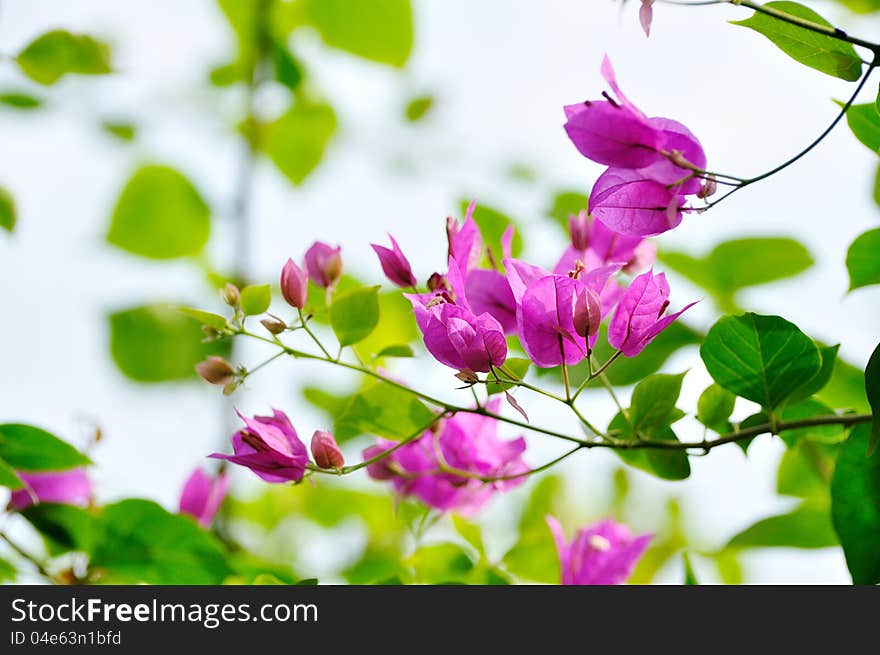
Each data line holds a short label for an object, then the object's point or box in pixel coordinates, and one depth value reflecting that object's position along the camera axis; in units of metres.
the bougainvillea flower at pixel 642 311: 2.16
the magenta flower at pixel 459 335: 2.15
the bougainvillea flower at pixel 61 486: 2.38
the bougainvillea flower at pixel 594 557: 2.30
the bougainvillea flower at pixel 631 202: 2.14
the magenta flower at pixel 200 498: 2.41
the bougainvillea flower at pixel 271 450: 2.19
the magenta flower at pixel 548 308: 2.16
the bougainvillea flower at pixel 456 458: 2.29
